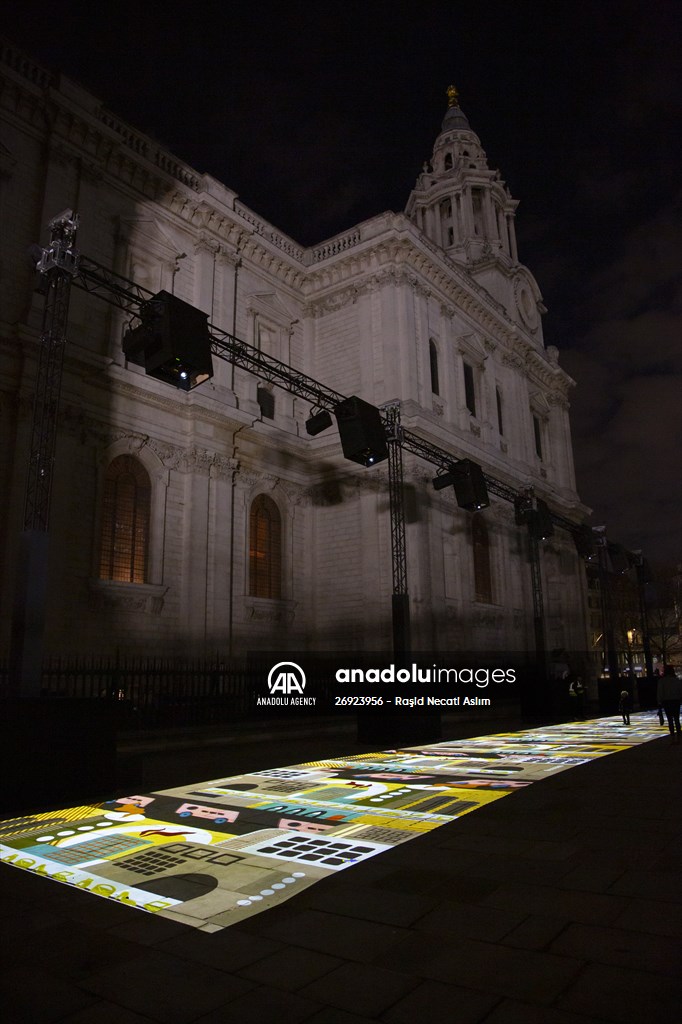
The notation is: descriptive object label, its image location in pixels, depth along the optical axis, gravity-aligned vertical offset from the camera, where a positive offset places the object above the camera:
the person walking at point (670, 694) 13.03 -0.61
